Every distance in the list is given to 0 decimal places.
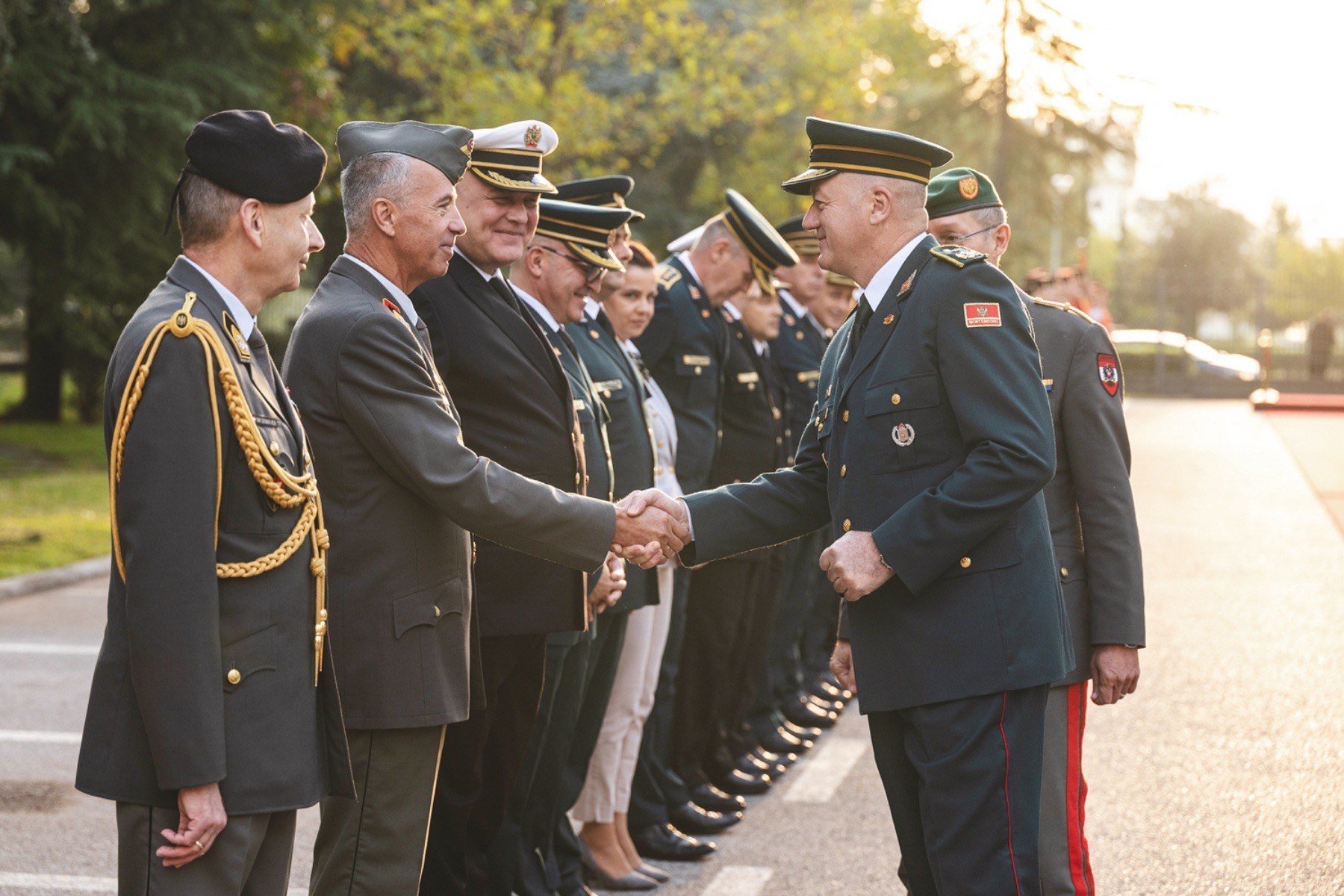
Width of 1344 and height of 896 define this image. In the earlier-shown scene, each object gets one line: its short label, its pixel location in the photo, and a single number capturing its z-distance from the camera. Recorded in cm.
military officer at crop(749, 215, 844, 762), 740
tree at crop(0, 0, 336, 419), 1770
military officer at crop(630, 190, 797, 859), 575
